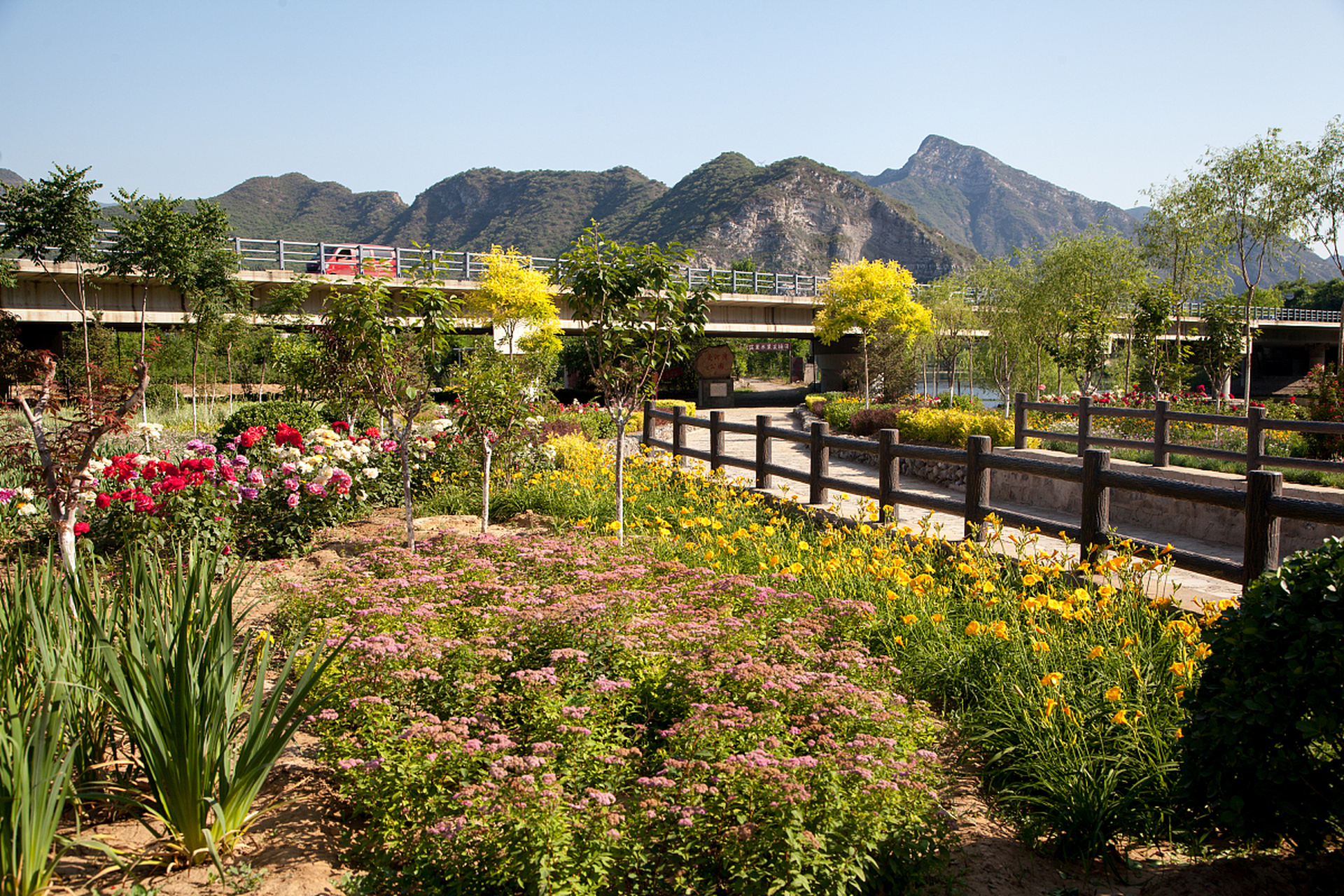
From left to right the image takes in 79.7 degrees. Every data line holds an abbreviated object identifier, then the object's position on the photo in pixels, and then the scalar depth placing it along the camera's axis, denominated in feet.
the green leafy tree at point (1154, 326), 70.23
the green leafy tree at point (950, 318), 128.77
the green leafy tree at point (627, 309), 26.68
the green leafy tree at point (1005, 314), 98.12
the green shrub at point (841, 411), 79.46
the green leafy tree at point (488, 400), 30.76
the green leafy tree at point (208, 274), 71.10
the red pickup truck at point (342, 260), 90.99
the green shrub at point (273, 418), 42.88
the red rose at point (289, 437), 28.66
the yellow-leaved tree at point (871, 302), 113.29
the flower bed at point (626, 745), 8.46
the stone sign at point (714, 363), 132.16
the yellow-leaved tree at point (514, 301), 99.30
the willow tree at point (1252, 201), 77.30
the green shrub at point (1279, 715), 8.32
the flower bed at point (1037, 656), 10.82
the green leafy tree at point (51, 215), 65.86
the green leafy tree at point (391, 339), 24.63
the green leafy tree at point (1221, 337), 71.26
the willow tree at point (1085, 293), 78.23
